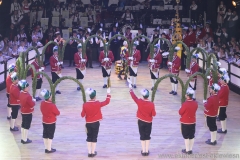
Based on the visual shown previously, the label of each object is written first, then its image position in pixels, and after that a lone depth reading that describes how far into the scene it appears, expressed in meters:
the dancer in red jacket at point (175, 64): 18.05
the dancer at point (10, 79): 14.37
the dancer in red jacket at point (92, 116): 12.12
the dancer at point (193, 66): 17.12
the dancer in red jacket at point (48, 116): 12.27
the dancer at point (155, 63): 18.77
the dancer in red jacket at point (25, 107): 12.88
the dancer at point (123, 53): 19.92
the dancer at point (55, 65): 18.05
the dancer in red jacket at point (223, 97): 13.75
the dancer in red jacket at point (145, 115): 12.22
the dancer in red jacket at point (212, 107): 12.92
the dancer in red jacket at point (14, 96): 13.89
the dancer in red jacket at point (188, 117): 12.22
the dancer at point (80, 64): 18.89
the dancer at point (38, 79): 17.27
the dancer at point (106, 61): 19.22
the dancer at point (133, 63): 19.28
